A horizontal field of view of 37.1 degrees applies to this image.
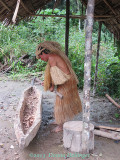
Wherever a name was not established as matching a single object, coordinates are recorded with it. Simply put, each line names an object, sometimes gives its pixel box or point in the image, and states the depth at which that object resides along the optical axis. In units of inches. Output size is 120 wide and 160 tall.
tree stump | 91.0
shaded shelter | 133.7
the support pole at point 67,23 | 150.4
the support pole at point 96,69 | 178.5
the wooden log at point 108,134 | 103.1
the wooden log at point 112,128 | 107.7
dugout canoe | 83.8
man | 111.0
